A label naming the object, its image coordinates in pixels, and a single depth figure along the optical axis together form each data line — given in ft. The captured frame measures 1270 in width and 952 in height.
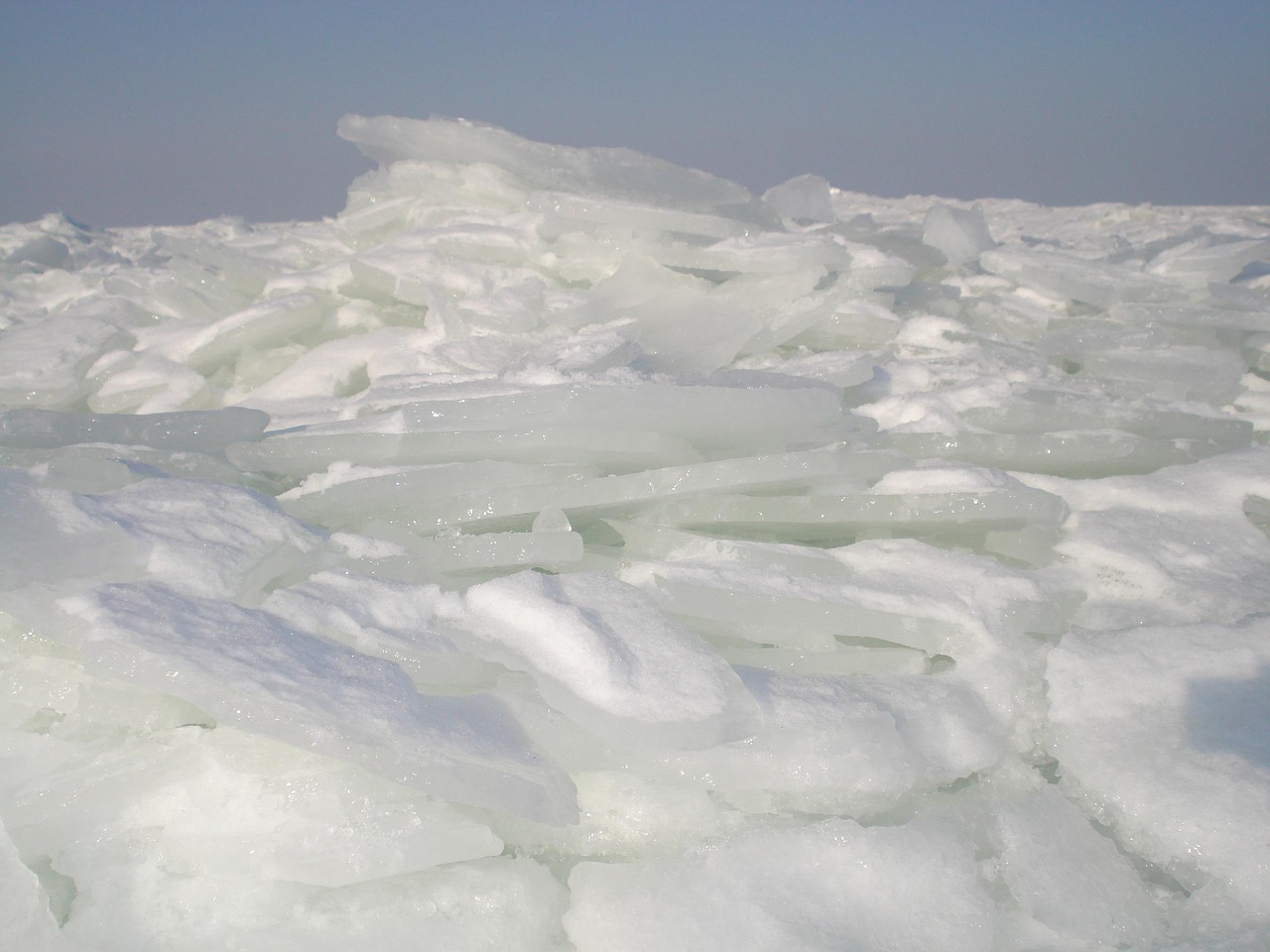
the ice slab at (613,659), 4.22
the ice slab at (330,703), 4.03
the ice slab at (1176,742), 4.12
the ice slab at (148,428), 7.38
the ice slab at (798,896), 3.81
